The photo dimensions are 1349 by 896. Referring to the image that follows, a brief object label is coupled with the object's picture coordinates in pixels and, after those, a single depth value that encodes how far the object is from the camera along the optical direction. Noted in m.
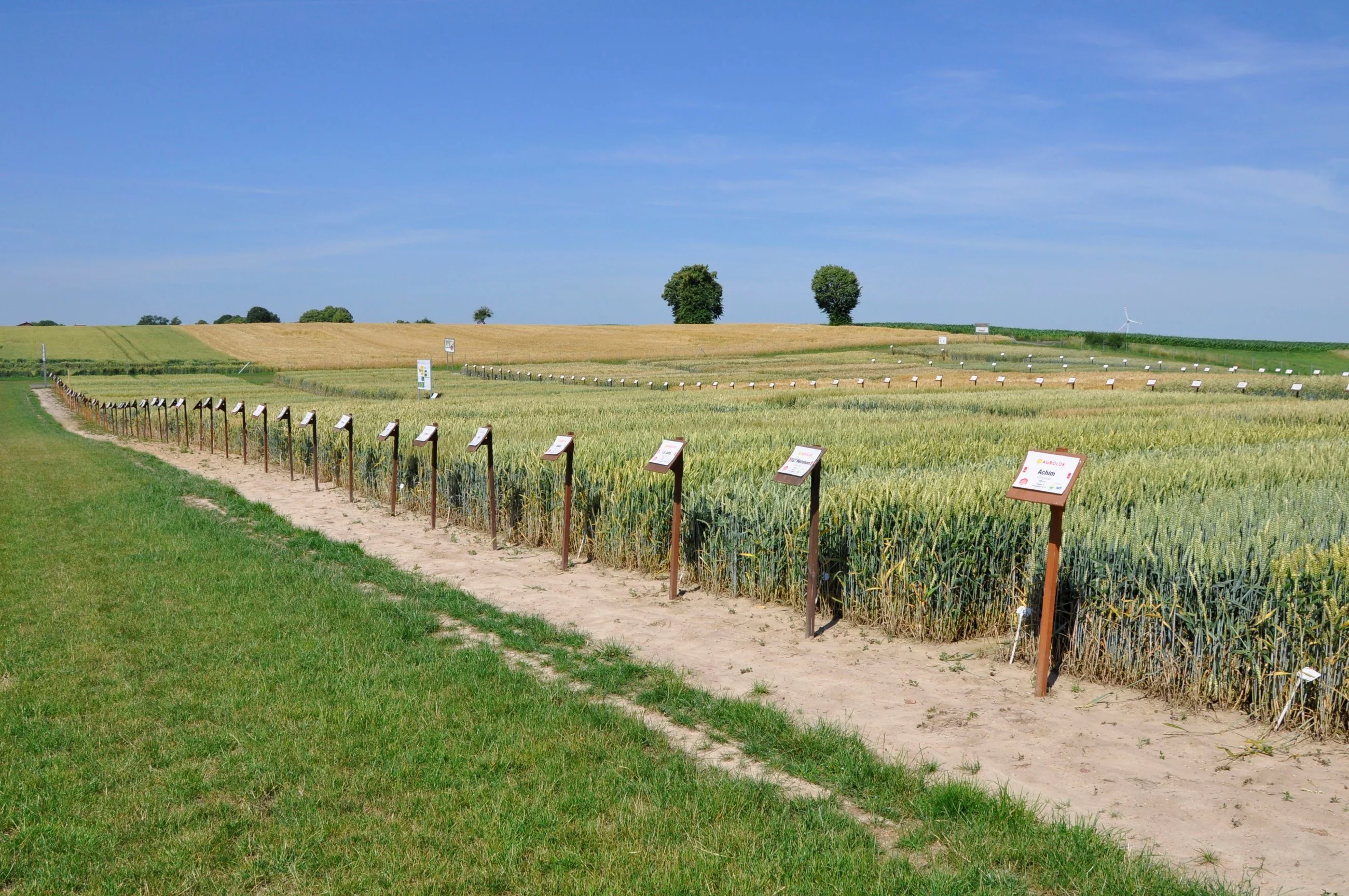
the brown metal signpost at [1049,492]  6.64
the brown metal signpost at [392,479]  15.12
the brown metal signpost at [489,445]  12.60
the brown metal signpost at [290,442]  19.72
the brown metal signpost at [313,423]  18.14
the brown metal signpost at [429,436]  13.88
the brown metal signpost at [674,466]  9.64
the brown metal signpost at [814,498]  8.30
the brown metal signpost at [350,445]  16.69
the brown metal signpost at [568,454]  11.04
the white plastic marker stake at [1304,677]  5.73
